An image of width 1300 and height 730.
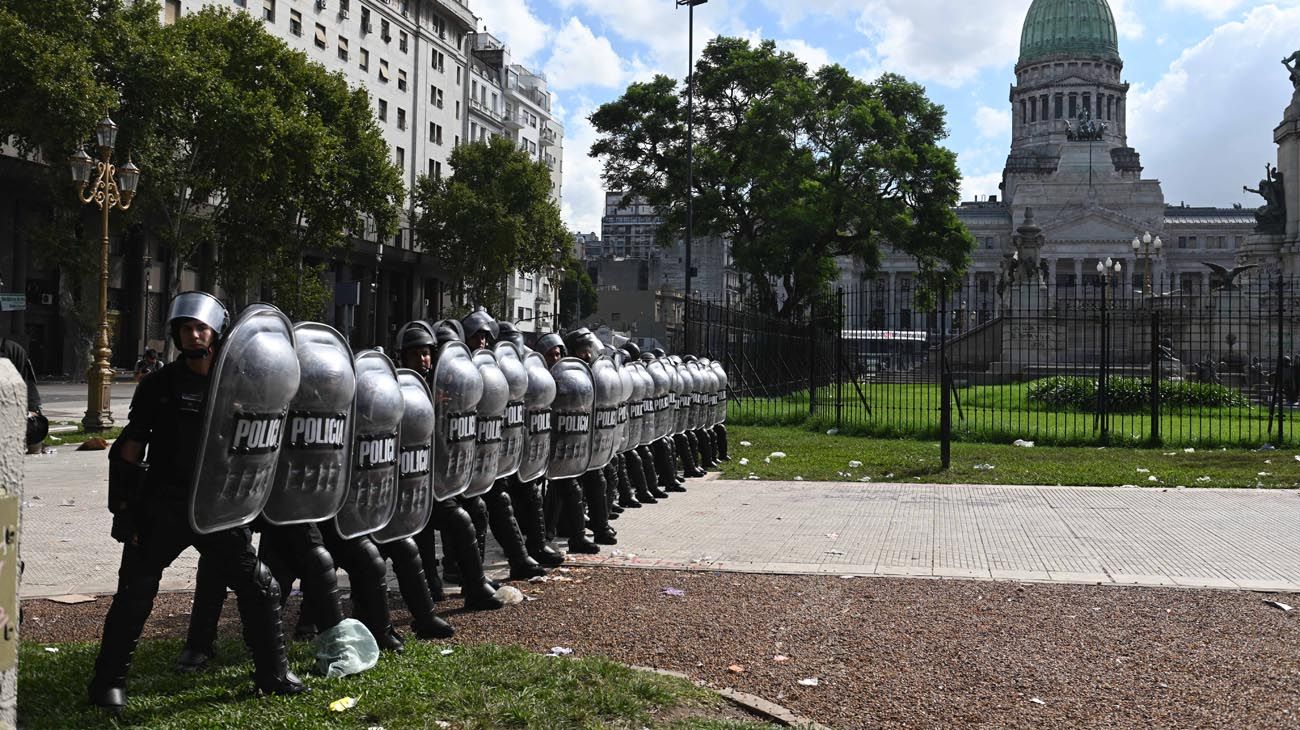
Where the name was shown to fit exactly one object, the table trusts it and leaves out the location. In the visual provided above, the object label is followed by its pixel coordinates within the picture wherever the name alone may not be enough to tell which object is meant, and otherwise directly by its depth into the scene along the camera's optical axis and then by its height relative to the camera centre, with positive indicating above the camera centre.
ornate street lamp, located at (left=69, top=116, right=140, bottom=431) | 20.25 +3.40
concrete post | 2.80 -0.31
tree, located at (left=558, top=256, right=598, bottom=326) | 100.86 +8.33
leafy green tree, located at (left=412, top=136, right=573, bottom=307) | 53.78 +7.73
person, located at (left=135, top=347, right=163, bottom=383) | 35.49 +0.66
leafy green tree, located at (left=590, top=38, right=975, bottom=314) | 38.53 +7.54
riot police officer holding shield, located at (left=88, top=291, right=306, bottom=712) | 4.88 -0.46
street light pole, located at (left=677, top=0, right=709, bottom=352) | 35.50 +9.12
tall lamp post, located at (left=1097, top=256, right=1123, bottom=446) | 19.78 +0.00
